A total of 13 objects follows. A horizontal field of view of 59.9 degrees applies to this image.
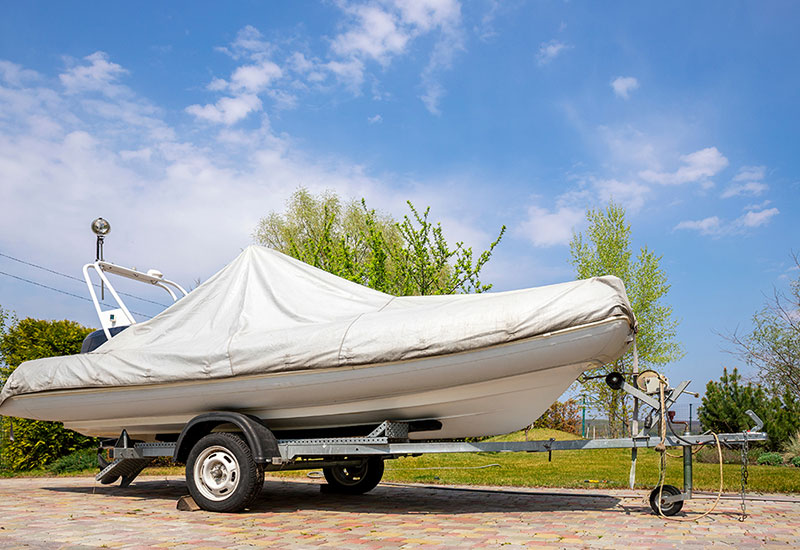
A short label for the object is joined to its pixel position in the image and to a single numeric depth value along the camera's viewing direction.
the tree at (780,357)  19.69
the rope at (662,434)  6.34
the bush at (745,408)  17.14
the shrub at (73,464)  13.16
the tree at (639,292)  26.94
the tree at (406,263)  15.73
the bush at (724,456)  15.88
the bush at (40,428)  13.73
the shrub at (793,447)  15.81
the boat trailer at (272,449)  6.60
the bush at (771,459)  15.39
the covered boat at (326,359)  6.14
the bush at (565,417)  26.62
